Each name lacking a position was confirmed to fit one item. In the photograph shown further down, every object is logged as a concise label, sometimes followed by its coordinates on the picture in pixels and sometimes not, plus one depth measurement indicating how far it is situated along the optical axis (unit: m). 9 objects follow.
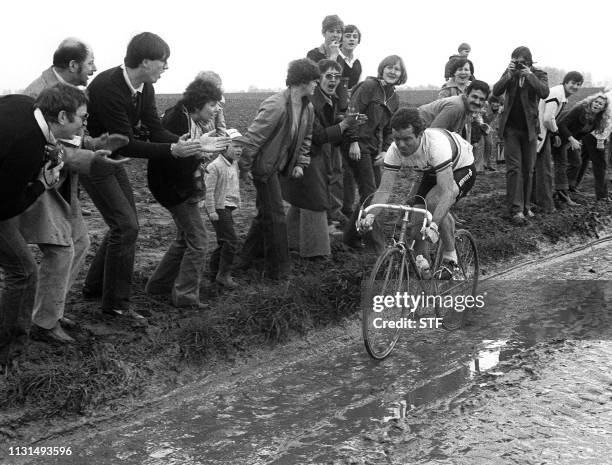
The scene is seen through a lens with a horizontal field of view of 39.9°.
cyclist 7.15
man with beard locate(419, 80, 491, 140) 9.52
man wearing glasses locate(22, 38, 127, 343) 6.18
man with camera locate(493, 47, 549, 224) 11.86
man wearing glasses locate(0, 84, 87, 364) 5.49
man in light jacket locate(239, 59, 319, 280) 8.20
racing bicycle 6.68
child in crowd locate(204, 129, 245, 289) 7.89
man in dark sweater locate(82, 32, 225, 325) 6.63
